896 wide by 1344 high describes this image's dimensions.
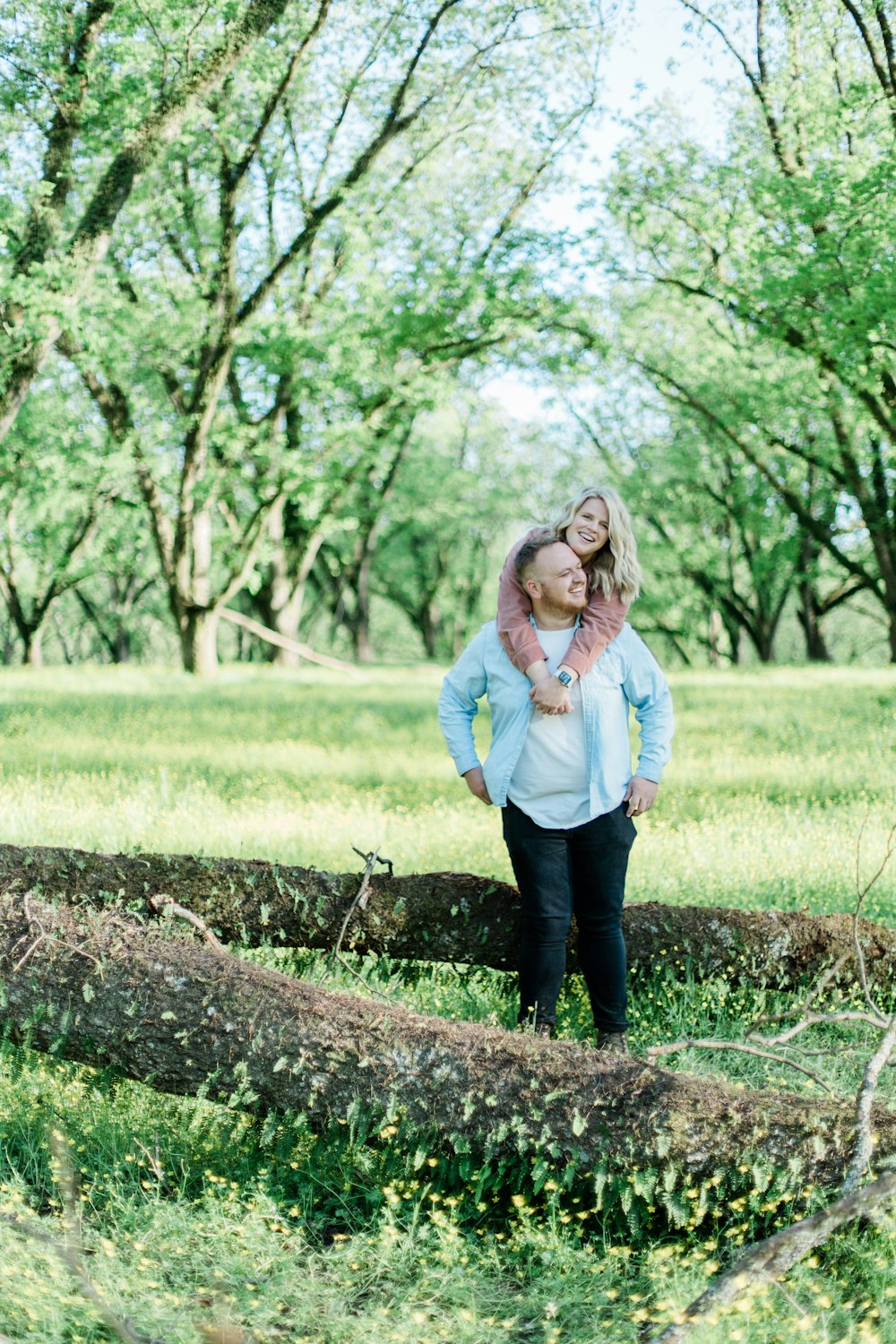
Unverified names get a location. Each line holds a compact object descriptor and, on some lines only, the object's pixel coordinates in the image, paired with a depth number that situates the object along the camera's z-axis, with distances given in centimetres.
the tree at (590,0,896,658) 1241
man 424
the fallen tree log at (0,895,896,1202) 344
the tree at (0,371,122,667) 1950
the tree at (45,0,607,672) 1611
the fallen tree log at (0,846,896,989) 491
